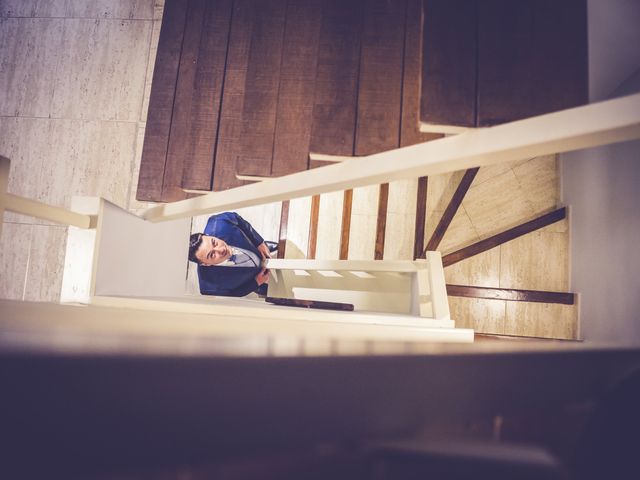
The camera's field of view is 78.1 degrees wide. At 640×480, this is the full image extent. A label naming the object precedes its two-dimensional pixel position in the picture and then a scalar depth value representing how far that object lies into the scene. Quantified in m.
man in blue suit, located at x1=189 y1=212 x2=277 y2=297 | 3.32
